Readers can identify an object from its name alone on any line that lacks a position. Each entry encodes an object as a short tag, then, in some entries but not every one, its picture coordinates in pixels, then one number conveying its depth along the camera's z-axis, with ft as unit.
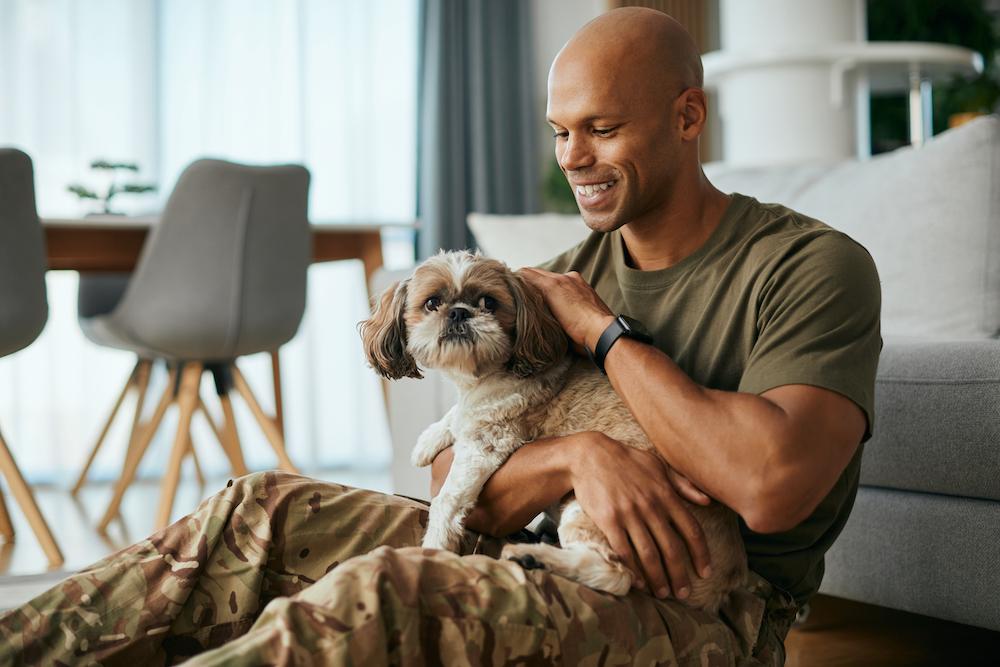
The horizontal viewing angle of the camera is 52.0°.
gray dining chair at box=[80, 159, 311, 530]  12.40
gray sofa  6.51
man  4.00
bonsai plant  14.48
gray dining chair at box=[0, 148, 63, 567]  11.02
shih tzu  5.15
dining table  12.84
